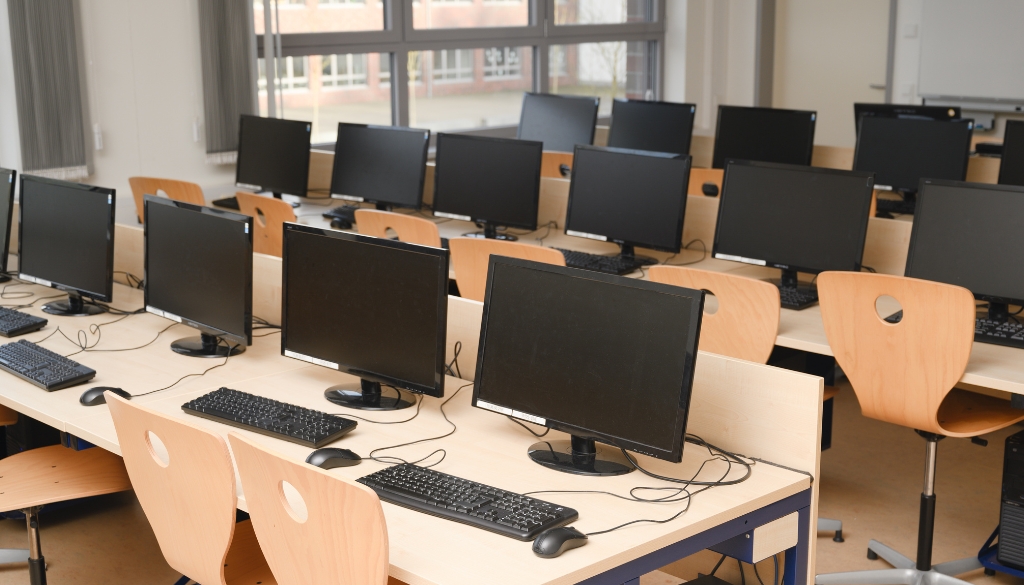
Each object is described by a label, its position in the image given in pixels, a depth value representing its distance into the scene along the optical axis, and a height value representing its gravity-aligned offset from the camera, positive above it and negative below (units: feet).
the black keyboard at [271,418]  7.71 -2.51
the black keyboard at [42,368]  9.18 -2.53
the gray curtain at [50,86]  17.21 -0.23
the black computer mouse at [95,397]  8.66 -2.55
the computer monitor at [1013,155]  14.65 -1.20
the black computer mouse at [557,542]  5.79 -2.49
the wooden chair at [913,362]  9.00 -2.49
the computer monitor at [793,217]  11.40 -1.60
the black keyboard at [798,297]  11.41 -2.41
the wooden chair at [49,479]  8.80 -3.35
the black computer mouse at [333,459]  7.11 -2.51
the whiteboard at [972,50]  22.99 +0.34
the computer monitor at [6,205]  12.31 -1.49
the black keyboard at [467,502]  6.12 -2.50
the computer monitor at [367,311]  7.97 -1.82
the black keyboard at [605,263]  13.20 -2.36
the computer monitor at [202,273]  9.38 -1.79
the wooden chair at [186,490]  6.45 -2.55
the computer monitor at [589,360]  6.59 -1.83
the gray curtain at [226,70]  19.26 +0.01
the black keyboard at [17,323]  10.93 -2.52
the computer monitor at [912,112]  16.75 -0.72
